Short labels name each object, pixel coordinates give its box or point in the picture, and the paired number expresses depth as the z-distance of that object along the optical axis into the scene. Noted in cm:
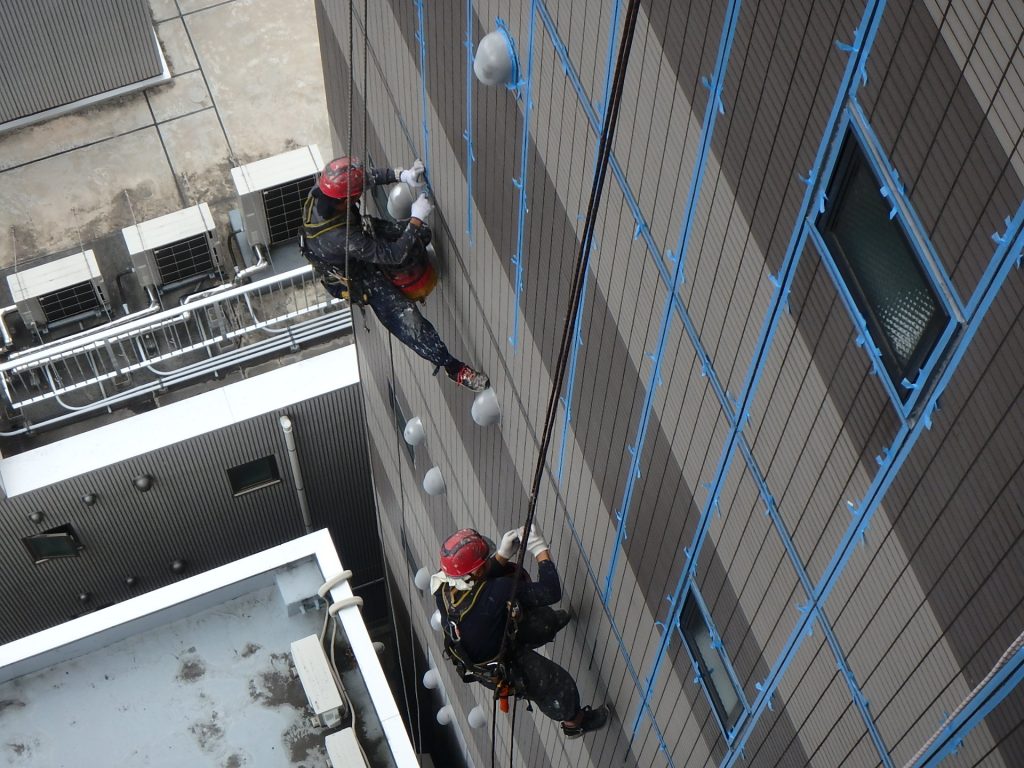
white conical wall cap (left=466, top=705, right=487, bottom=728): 1409
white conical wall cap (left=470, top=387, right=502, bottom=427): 1030
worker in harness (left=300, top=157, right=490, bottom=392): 992
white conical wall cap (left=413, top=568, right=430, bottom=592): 1505
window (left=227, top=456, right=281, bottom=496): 1805
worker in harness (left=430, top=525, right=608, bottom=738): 958
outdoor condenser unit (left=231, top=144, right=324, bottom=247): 1772
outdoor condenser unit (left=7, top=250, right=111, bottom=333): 1753
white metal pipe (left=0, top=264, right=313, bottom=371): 1638
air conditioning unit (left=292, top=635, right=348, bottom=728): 1391
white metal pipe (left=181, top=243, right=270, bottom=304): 1778
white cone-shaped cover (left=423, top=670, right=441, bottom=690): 1780
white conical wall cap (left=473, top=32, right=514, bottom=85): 759
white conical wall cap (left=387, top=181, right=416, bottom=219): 1038
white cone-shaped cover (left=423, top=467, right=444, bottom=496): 1300
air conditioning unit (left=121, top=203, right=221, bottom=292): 1772
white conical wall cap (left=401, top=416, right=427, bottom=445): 1322
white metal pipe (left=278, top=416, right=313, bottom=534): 1698
